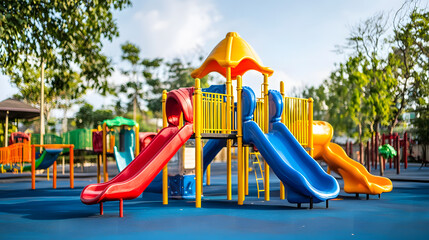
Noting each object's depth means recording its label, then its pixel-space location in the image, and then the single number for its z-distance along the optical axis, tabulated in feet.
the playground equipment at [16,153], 63.98
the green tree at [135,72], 166.81
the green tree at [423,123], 110.91
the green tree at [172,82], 172.45
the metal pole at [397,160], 83.29
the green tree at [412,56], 100.32
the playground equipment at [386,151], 79.25
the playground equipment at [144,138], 71.10
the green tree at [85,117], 155.03
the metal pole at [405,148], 99.34
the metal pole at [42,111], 93.42
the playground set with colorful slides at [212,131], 34.99
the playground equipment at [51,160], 61.05
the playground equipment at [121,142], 60.34
